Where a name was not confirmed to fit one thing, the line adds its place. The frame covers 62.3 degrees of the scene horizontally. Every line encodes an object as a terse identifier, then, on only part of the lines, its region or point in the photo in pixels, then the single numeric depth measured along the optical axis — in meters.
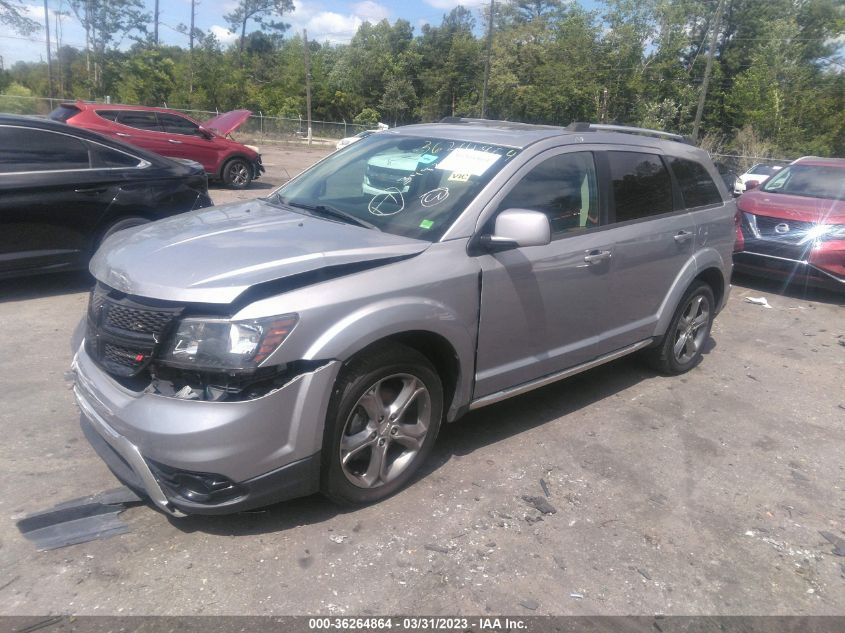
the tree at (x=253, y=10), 69.06
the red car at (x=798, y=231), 8.14
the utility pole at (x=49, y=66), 42.79
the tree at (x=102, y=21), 51.94
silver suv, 2.85
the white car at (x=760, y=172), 14.66
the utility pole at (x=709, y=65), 29.30
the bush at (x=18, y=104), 32.50
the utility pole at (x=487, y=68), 38.09
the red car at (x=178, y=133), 13.61
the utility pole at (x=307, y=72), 44.15
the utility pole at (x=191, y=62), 48.94
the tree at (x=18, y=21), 44.31
